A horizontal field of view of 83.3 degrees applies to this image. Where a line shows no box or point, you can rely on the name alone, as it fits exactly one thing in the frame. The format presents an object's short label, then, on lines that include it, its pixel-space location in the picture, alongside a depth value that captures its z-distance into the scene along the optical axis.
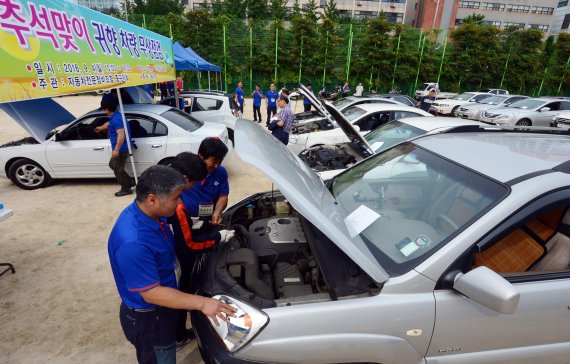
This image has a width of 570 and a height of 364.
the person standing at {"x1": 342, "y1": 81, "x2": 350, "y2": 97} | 16.86
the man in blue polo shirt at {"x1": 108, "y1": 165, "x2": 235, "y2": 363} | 1.58
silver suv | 1.61
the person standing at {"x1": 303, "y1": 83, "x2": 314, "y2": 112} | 12.41
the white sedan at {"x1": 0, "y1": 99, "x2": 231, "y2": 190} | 5.75
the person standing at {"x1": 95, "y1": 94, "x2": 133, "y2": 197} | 5.41
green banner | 2.96
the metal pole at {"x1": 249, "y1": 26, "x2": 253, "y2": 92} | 23.34
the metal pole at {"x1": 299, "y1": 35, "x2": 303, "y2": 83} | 24.16
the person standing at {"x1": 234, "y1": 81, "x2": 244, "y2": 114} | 13.29
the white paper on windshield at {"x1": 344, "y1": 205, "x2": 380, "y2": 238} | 2.02
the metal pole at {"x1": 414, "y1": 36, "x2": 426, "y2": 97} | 25.14
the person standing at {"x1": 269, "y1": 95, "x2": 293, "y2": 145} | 6.89
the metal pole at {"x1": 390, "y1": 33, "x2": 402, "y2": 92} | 24.80
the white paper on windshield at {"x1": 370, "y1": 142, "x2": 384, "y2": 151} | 5.22
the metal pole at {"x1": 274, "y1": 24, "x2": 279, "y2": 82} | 23.77
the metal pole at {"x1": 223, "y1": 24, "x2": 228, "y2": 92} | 23.10
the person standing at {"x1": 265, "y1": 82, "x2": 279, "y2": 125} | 12.42
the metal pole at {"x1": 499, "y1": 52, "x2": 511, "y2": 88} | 26.45
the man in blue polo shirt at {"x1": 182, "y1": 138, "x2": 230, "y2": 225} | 2.78
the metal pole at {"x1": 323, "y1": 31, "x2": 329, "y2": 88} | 24.19
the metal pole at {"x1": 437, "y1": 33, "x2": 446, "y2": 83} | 25.67
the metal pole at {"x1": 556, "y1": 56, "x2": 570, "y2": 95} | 27.33
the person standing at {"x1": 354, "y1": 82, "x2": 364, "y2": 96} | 19.65
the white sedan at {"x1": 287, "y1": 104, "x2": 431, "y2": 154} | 7.22
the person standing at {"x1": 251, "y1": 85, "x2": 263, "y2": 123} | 13.01
